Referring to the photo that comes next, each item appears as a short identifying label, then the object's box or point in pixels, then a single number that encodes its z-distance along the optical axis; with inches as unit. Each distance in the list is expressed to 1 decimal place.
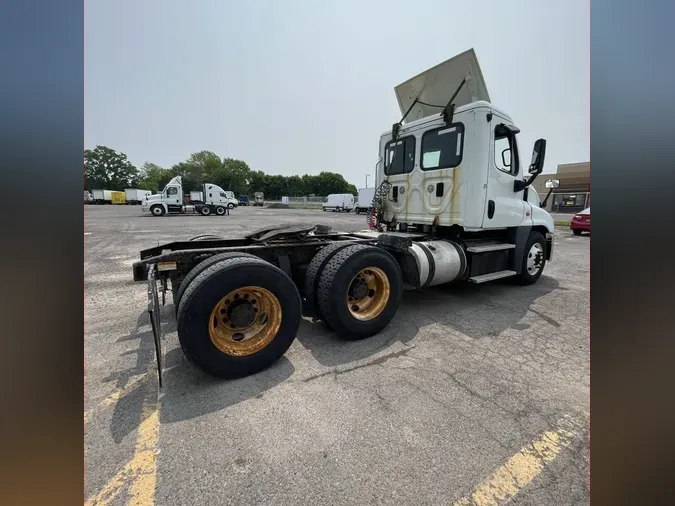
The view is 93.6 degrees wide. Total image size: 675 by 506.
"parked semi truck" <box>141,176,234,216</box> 1157.7
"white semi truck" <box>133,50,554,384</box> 118.5
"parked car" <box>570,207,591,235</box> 577.8
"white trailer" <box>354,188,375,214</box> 1427.7
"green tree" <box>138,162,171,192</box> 3444.9
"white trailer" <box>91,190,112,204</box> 2482.8
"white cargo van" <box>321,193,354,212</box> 1679.4
